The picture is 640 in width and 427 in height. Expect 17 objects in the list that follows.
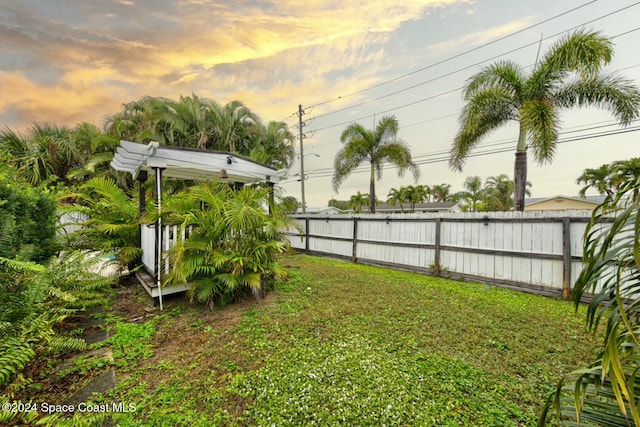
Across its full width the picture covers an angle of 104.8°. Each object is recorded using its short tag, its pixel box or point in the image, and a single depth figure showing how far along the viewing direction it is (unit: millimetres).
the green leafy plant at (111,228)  4626
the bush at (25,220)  2740
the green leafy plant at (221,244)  3434
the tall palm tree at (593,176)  14344
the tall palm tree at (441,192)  38556
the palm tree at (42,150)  7883
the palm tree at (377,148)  10031
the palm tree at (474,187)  33438
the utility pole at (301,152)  15233
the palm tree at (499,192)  31206
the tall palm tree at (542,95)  5441
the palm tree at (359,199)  30080
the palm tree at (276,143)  11789
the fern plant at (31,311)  1908
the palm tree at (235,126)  10680
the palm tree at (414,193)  28031
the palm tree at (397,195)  28708
